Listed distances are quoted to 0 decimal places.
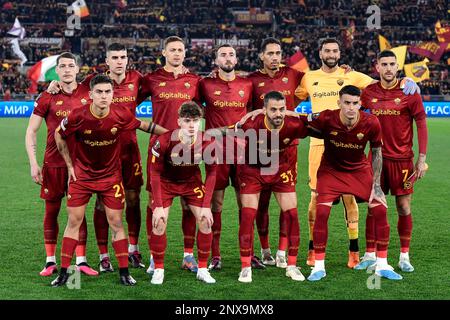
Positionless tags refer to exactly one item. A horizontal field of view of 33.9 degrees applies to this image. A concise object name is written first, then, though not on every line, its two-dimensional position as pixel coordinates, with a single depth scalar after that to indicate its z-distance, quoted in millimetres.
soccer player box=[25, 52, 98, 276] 7203
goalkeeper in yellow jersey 7656
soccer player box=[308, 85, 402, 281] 6852
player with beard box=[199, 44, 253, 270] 7441
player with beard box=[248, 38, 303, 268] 7598
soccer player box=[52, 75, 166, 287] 6578
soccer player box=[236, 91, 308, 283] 6914
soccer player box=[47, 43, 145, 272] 7398
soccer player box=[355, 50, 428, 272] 7383
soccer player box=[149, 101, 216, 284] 6676
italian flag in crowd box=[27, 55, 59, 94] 23797
